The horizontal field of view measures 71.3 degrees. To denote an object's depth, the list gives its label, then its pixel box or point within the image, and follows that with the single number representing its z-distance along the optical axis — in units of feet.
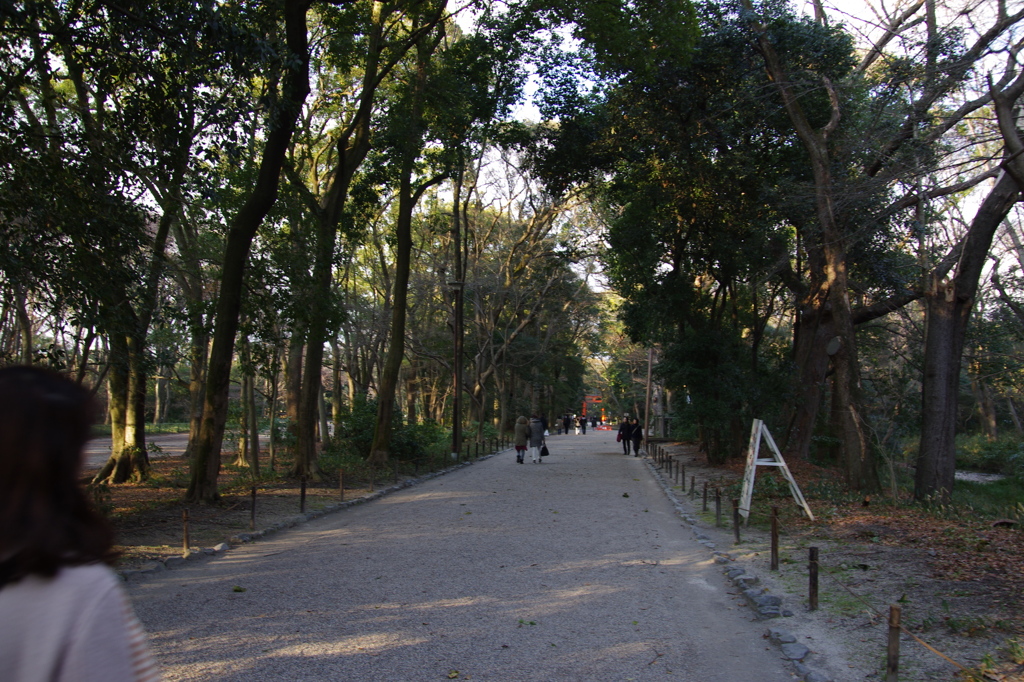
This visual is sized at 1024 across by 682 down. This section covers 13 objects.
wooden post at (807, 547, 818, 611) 21.48
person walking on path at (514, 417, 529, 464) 87.04
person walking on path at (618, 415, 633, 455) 109.19
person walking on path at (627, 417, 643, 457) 109.81
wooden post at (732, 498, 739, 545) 34.13
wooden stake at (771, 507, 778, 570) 27.12
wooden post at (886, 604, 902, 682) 15.25
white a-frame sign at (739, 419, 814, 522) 37.24
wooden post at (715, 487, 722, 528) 38.99
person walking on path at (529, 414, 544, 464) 85.30
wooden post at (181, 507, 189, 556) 28.66
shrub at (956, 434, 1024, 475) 95.38
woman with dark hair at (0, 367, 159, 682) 4.32
